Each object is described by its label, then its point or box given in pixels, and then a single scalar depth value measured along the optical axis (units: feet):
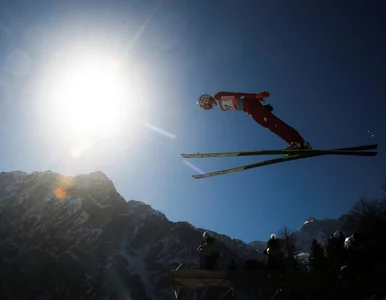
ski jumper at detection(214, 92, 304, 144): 31.63
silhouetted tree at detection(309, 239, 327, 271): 161.58
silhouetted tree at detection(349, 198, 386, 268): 115.14
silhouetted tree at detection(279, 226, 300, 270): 210.90
